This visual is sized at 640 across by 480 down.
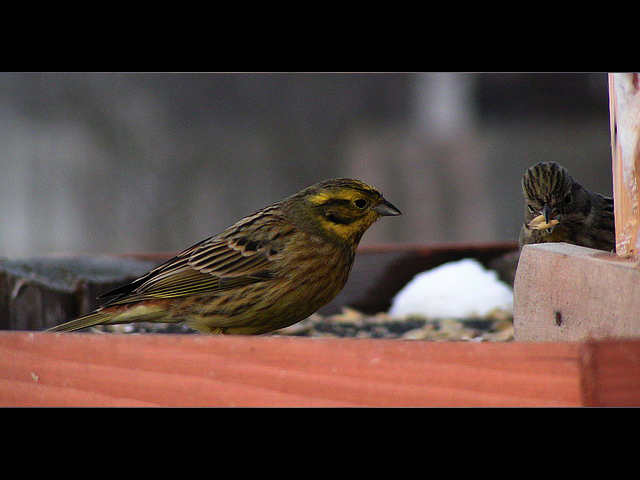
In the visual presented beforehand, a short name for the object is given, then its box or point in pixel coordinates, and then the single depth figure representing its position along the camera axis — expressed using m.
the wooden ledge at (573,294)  4.69
